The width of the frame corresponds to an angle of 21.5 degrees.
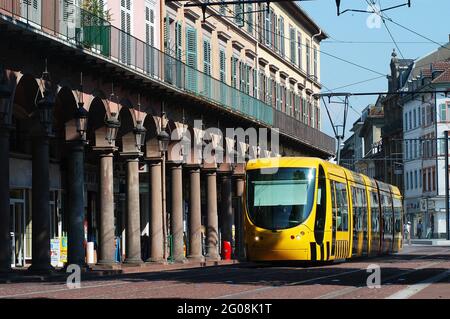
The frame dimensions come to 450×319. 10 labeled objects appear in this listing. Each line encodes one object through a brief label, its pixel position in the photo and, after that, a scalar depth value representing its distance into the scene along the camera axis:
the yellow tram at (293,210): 33.94
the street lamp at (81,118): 34.41
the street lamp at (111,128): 37.19
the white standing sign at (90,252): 42.93
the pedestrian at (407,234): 97.50
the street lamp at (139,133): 40.00
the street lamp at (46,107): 31.36
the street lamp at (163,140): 42.34
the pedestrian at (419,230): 121.15
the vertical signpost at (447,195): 94.38
